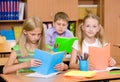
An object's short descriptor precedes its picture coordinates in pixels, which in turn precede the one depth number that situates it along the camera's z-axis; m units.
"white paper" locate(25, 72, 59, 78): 2.13
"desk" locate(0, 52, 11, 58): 3.76
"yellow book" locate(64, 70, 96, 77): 2.10
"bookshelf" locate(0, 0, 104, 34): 4.43
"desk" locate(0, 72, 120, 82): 2.03
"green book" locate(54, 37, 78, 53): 3.06
